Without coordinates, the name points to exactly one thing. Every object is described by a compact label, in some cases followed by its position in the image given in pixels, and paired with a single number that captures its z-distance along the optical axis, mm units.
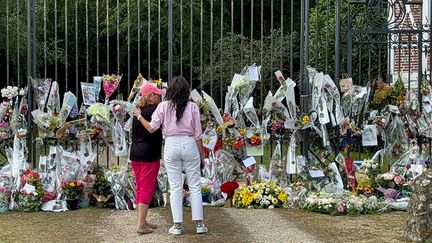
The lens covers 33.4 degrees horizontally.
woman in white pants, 7121
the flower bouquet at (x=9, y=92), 8883
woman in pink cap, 7266
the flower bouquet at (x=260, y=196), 8836
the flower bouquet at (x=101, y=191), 8844
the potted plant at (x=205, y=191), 8922
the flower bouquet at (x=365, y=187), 9008
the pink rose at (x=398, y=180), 8969
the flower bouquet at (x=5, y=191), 8523
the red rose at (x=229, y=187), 9109
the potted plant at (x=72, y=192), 8656
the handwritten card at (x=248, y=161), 9172
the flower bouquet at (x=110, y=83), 9102
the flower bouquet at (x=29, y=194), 8539
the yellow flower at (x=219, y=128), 9002
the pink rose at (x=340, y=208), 8383
